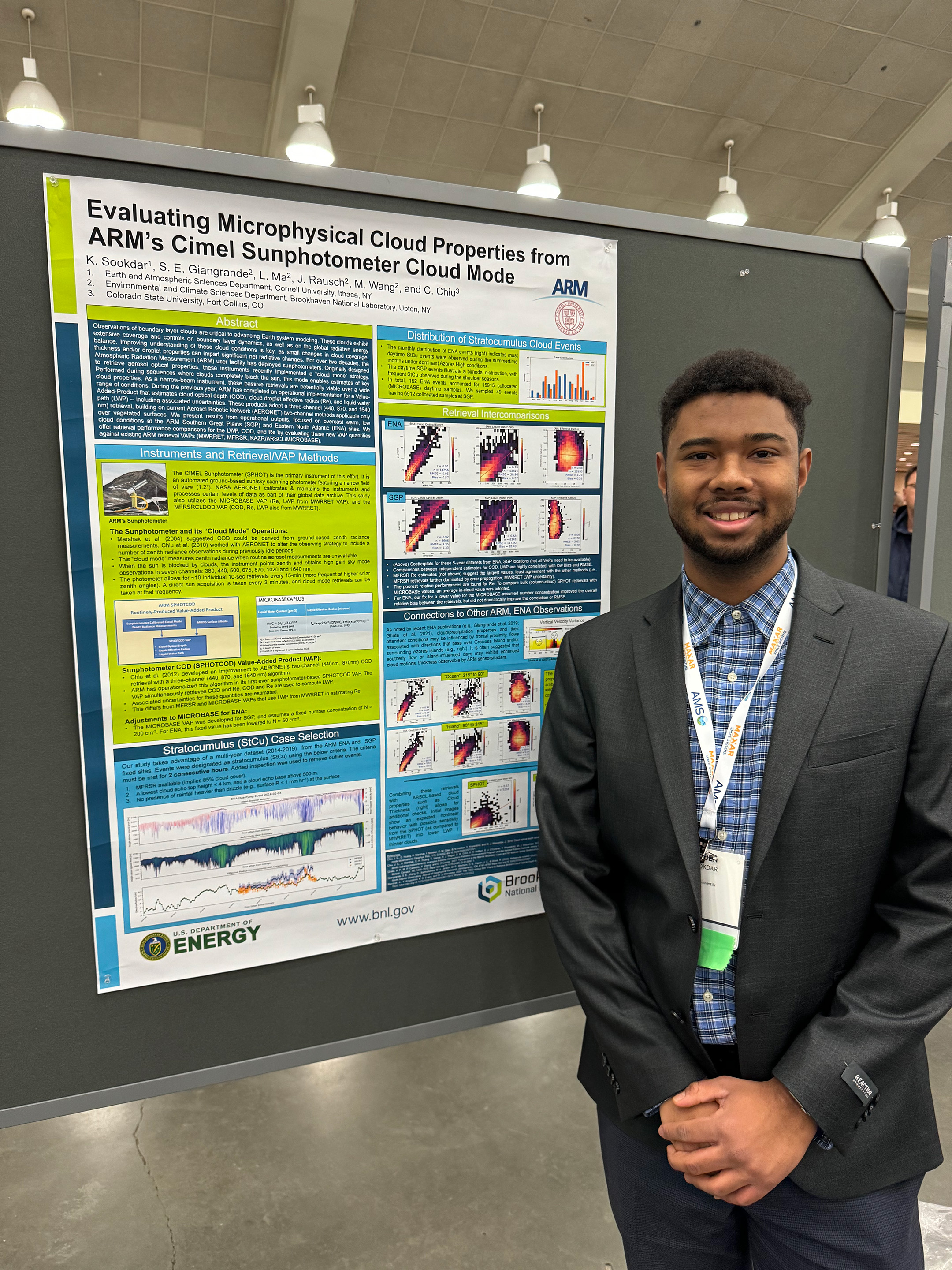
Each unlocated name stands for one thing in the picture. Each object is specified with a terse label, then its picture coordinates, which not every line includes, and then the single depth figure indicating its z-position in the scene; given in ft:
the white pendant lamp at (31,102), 14.62
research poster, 4.07
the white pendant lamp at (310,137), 16.40
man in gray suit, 3.52
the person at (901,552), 10.42
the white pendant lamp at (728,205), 20.76
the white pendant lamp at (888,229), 22.24
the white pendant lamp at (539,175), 18.92
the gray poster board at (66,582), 3.94
